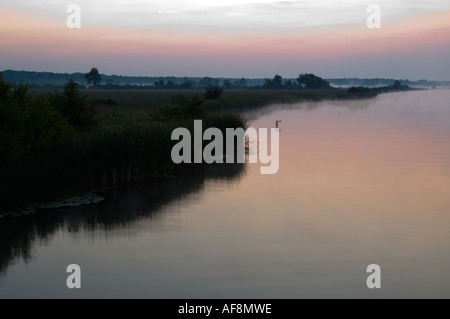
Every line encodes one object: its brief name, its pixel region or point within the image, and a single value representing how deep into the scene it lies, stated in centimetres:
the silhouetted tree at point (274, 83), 19200
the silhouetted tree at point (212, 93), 7350
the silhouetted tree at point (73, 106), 2702
